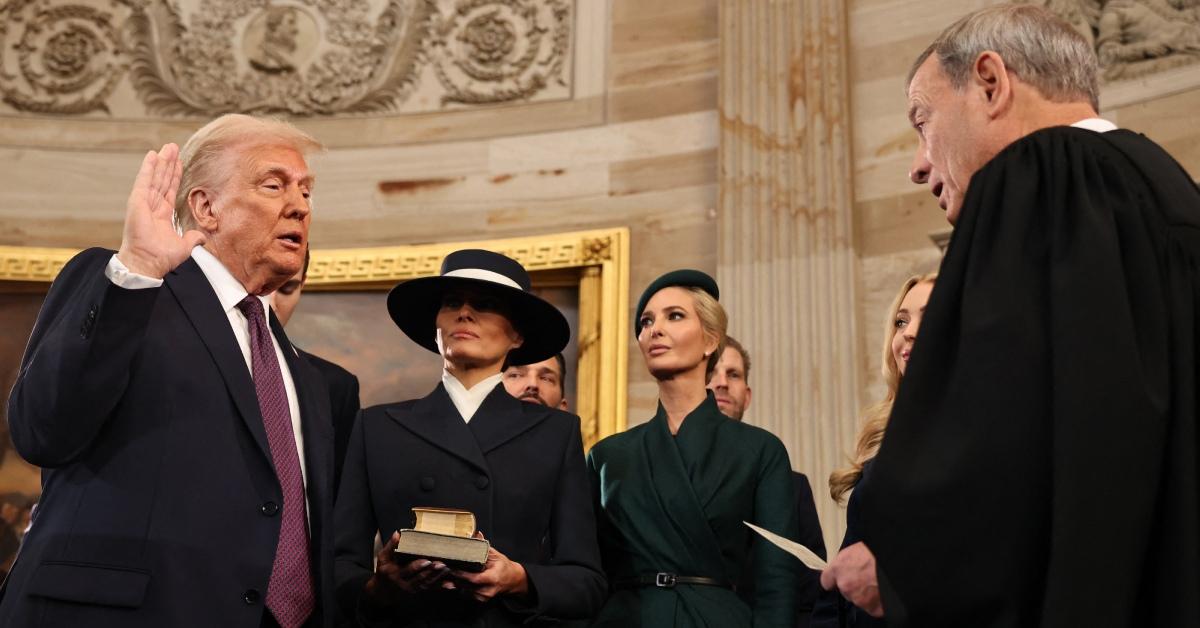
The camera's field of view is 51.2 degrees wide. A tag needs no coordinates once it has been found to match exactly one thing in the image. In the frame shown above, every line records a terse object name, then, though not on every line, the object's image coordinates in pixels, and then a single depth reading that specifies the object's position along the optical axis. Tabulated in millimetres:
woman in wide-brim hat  3033
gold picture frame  6598
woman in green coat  3477
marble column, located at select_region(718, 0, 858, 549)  6121
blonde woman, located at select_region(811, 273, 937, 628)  3207
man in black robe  1816
